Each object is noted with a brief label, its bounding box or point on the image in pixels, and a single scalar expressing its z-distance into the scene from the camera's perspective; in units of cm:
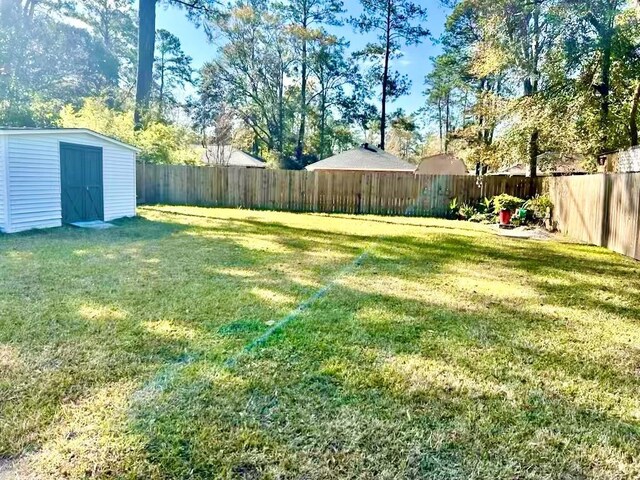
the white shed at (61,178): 805
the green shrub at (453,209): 1423
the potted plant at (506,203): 1246
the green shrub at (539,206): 1152
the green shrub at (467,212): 1386
